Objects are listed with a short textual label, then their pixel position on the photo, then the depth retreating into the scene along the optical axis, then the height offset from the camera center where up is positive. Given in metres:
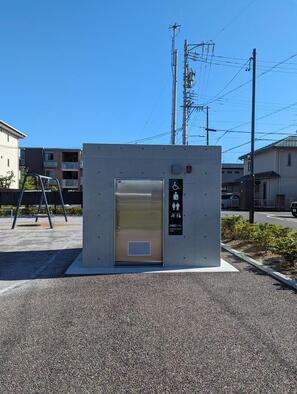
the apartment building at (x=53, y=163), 68.81 +4.46
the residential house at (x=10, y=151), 40.44 +3.86
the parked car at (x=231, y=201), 44.16 -0.86
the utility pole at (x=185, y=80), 29.02 +7.82
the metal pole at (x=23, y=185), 19.40 +0.24
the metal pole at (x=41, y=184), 19.70 +0.32
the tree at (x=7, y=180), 39.38 +1.00
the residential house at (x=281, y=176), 42.63 +1.73
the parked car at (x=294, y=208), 31.47 -1.11
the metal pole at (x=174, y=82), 26.73 +7.44
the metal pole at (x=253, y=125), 17.22 +2.71
